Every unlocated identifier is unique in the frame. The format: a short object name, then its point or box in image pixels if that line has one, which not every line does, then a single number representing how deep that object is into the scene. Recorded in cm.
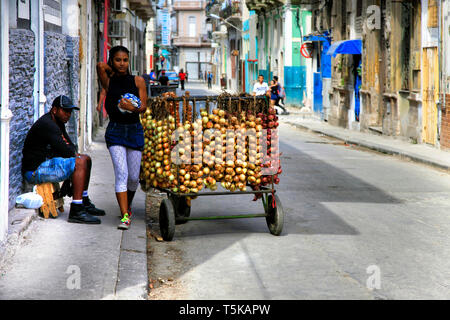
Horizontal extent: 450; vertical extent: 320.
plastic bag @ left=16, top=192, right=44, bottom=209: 816
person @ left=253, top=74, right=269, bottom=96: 2898
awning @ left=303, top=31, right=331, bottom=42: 2849
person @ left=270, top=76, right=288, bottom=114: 3114
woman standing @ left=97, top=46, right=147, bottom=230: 793
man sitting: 823
